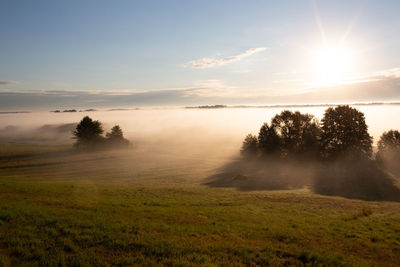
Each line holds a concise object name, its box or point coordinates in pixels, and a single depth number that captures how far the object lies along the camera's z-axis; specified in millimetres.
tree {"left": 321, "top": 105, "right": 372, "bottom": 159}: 60562
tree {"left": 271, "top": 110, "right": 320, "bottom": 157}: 69756
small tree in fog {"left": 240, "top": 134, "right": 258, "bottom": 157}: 88812
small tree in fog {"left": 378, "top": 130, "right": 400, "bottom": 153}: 75350
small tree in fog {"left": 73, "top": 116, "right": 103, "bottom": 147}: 109375
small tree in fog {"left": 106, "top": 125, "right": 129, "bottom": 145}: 116812
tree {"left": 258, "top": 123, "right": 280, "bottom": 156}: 75500
